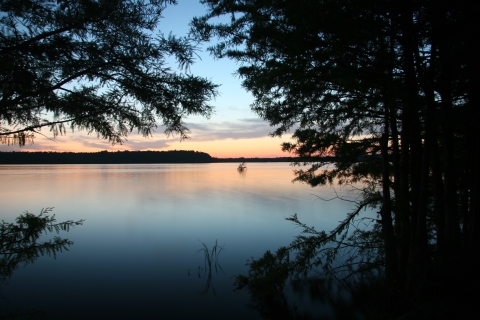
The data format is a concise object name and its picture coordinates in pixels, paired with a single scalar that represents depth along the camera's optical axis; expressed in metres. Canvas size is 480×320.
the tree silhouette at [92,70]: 2.52
